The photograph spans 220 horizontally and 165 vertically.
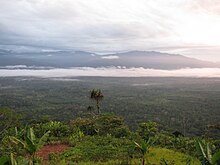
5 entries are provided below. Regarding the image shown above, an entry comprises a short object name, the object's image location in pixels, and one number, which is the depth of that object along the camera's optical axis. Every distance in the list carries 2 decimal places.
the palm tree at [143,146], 8.85
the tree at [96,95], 20.64
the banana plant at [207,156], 6.48
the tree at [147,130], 16.44
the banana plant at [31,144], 7.75
